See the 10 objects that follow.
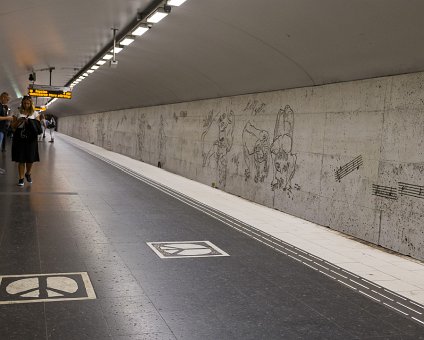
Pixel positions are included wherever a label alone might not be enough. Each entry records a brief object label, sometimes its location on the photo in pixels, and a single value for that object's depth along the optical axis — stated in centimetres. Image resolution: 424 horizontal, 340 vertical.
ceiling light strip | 789
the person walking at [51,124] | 2796
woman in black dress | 986
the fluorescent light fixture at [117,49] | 1211
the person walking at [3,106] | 1132
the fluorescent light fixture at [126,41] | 1077
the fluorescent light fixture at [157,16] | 808
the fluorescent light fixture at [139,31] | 956
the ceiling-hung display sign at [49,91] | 1903
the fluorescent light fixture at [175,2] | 734
